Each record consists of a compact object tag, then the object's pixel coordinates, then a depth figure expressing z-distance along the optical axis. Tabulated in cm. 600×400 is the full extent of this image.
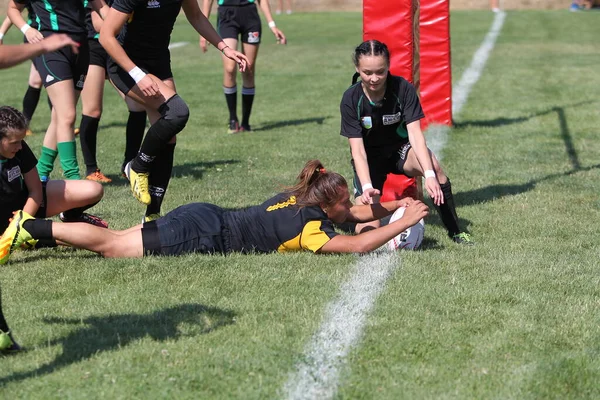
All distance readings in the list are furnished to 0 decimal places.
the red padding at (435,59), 2131
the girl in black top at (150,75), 1191
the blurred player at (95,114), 1580
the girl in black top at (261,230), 1084
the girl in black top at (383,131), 1140
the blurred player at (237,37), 2161
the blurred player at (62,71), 1448
